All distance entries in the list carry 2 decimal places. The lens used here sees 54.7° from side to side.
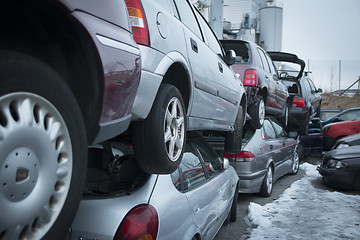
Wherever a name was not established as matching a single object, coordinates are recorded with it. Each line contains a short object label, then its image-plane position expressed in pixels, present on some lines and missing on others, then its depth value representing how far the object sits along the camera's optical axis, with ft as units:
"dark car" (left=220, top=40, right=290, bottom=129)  20.66
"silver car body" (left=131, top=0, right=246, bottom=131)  7.44
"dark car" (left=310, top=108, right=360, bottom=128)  41.24
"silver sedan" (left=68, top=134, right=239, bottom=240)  6.68
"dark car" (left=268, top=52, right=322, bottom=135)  33.22
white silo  103.86
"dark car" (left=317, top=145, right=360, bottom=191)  23.13
